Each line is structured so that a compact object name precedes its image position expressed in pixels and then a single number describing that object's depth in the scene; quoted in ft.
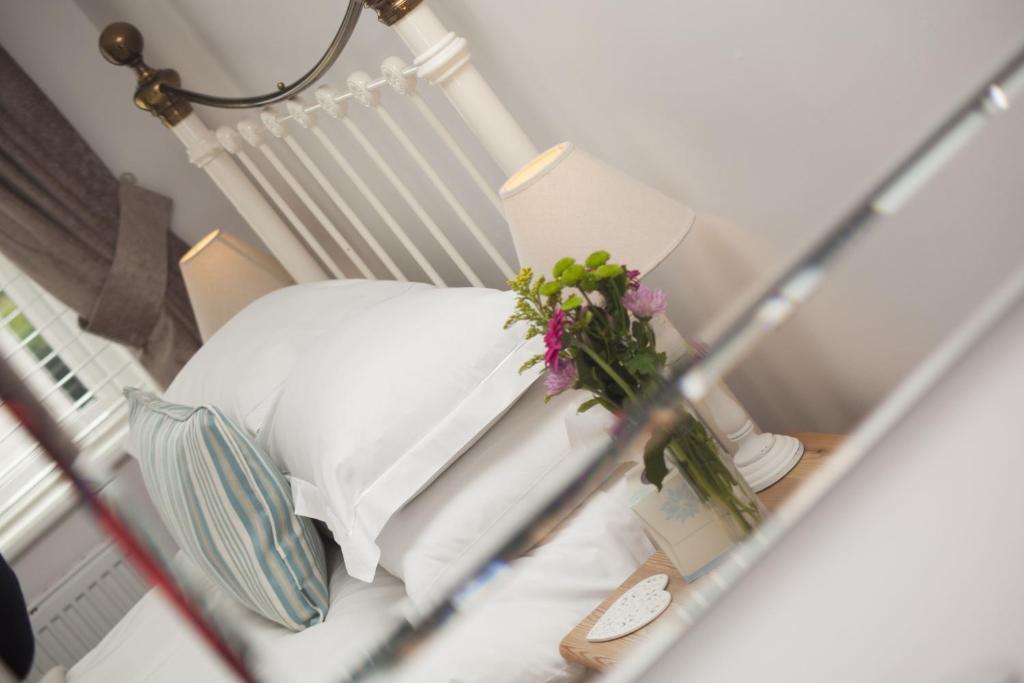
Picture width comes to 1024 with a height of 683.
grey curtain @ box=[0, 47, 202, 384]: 4.91
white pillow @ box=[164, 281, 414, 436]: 4.11
